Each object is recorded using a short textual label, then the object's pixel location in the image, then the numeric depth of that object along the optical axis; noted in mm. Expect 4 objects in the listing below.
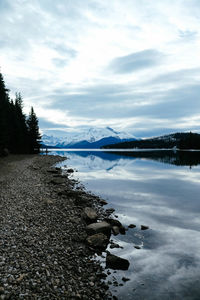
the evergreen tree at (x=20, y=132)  72438
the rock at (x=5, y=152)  56281
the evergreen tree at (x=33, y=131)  83062
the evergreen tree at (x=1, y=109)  47206
